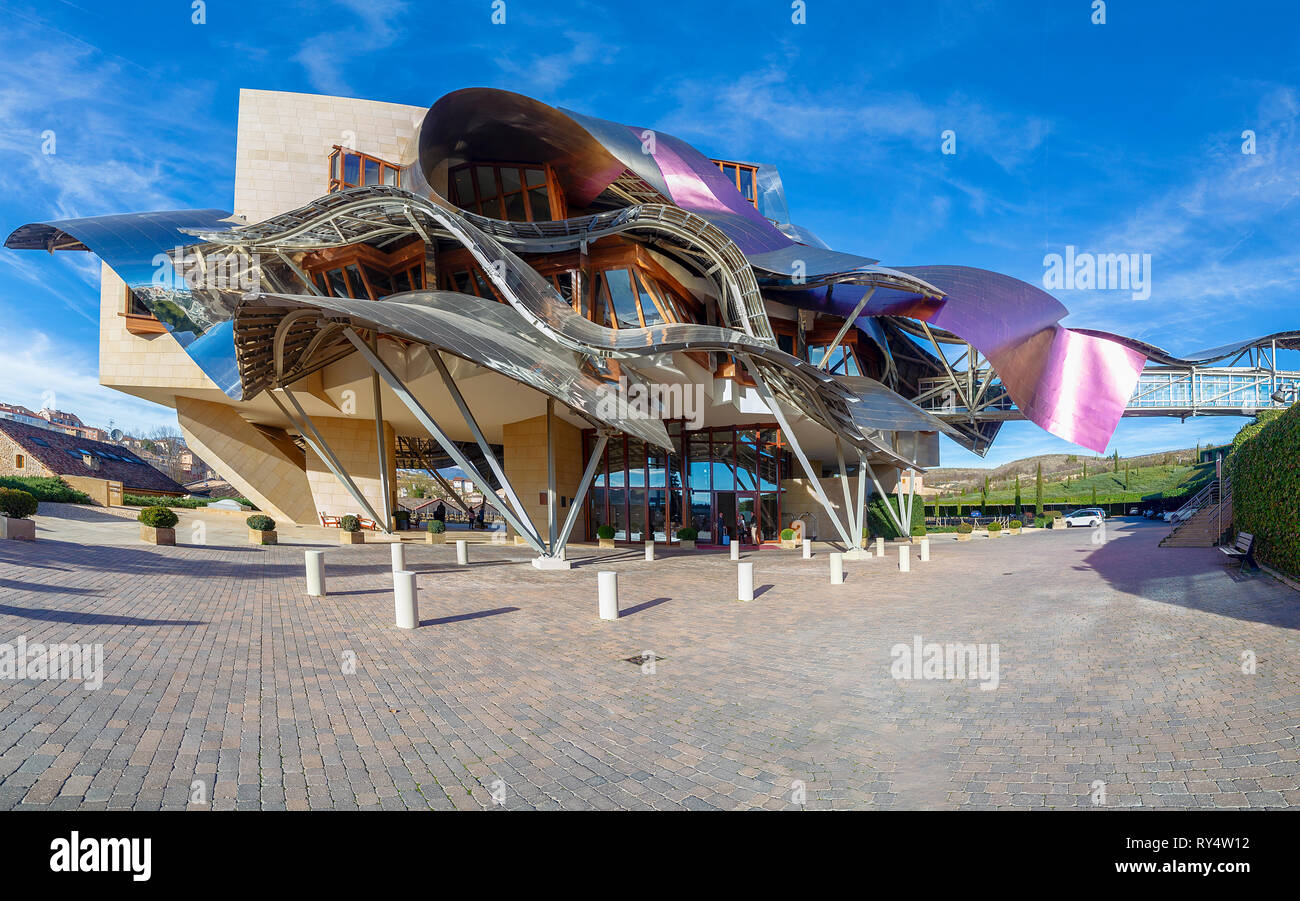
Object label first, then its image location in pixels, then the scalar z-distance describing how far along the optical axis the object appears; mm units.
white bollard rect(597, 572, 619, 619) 9727
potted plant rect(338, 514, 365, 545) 23109
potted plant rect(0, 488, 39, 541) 14492
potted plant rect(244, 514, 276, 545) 20391
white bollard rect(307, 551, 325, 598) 11070
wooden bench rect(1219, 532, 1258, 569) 12789
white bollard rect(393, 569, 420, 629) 8641
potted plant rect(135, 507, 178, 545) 17156
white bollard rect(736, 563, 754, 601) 11547
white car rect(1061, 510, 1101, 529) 40156
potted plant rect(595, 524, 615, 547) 24766
